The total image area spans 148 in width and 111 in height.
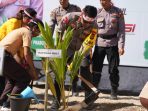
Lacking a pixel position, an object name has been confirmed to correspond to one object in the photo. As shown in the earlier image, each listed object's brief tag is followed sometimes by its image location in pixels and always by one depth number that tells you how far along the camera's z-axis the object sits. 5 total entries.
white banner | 8.37
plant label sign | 5.73
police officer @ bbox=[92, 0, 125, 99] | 7.88
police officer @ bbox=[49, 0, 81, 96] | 8.04
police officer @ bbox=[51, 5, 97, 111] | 6.66
